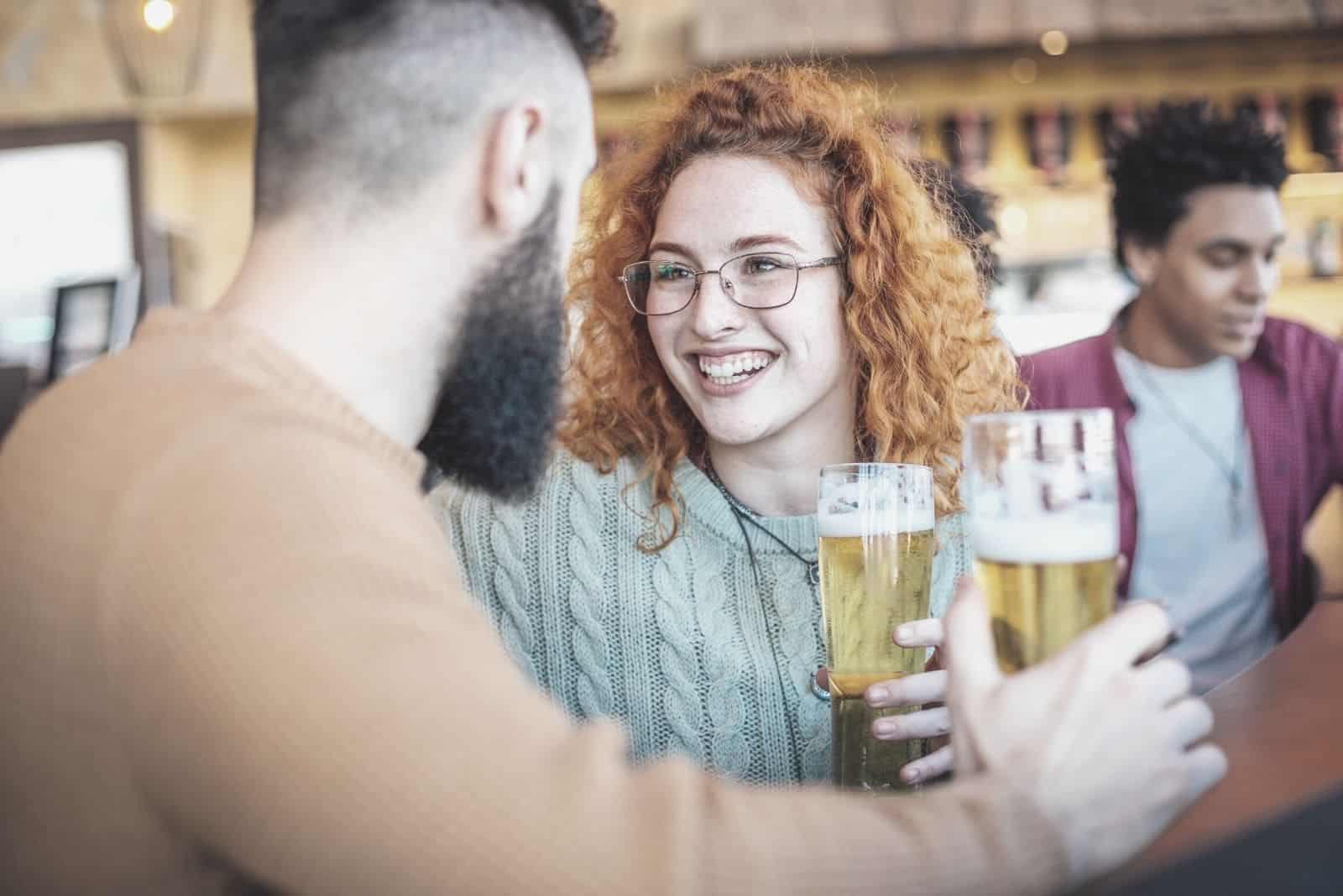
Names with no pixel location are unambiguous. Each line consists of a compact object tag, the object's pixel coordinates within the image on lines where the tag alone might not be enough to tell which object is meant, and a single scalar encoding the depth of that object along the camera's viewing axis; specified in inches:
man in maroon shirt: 98.7
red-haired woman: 62.5
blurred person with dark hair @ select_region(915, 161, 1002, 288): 80.7
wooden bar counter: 26.6
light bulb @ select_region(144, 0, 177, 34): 118.6
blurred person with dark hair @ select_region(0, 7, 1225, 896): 23.4
